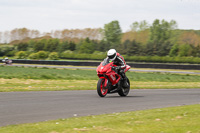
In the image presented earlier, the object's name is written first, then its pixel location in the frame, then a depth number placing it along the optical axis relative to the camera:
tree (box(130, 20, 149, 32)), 149.00
